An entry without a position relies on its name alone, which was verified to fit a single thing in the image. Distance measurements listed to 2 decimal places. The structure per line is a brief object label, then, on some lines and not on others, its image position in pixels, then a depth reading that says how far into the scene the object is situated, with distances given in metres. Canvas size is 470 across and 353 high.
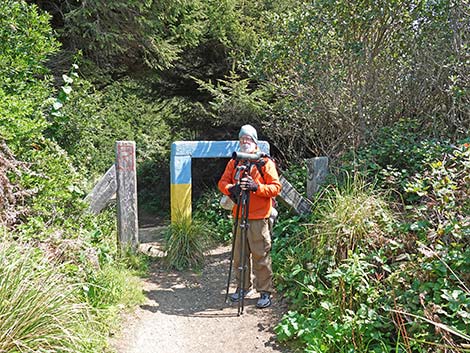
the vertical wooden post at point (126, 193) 5.31
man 4.32
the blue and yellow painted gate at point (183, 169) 5.79
